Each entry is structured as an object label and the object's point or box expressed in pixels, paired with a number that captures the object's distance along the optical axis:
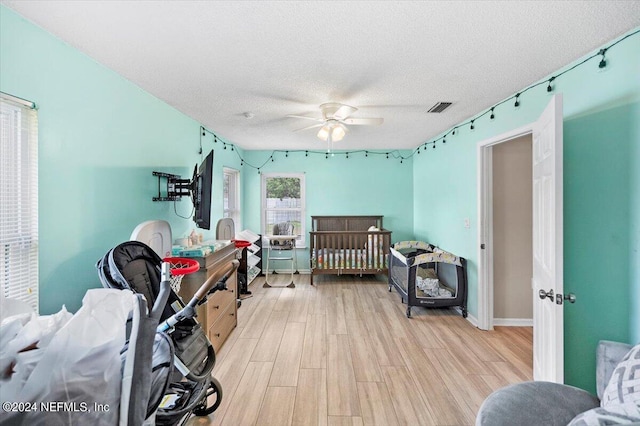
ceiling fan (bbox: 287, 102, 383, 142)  2.86
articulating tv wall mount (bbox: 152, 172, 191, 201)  2.94
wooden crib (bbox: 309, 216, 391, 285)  5.07
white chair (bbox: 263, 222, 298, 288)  5.13
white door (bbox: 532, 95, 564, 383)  1.72
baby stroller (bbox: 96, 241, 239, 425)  1.28
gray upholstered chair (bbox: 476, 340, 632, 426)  1.31
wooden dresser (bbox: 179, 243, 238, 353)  2.60
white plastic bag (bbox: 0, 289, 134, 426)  0.82
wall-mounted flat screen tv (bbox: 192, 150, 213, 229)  2.63
